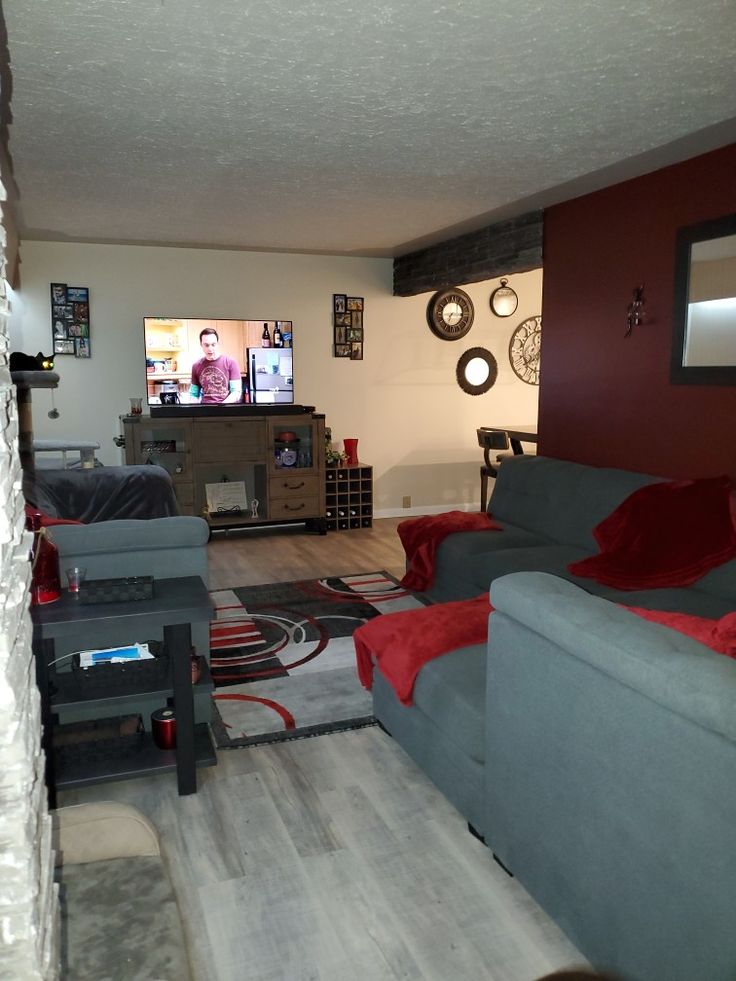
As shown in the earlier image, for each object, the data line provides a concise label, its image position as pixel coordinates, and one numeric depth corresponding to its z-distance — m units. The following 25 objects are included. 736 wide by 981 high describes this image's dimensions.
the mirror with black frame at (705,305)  3.47
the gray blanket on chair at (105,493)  4.71
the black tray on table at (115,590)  2.32
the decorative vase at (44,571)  2.29
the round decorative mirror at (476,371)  7.00
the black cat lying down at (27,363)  3.62
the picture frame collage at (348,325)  6.56
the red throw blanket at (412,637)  2.48
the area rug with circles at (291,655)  2.92
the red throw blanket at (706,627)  1.62
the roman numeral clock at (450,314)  6.82
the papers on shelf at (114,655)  2.55
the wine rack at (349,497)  6.36
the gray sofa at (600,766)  1.33
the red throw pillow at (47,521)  2.59
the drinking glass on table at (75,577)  2.43
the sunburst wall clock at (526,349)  7.10
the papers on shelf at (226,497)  6.04
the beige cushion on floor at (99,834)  1.58
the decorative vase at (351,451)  6.47
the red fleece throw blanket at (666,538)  3.21
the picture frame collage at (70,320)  5.73
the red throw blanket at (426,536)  4.30
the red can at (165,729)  2.54
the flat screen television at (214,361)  5.82
